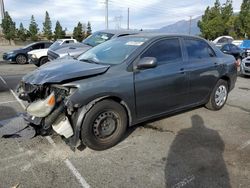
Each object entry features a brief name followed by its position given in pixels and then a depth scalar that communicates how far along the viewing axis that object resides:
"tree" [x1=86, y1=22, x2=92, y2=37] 44.59
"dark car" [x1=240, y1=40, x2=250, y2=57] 12.79
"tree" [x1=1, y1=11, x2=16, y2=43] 35.20
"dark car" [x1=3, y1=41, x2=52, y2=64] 11.66
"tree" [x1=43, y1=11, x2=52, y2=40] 40.23
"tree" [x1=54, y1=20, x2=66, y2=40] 40.23
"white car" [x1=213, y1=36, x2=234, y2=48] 17.12
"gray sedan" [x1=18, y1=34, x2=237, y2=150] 2.62
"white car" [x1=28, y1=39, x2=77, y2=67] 9.79
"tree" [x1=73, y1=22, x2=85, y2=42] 40.55
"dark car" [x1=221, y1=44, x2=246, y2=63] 11.87
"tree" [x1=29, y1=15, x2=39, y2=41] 37.98
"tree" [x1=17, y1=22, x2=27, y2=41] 37.23
